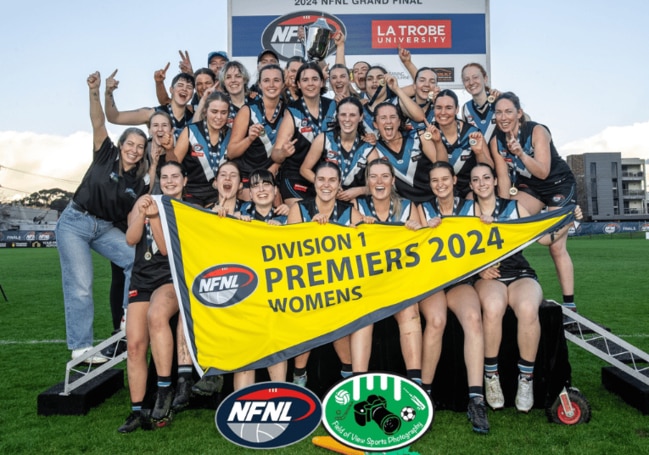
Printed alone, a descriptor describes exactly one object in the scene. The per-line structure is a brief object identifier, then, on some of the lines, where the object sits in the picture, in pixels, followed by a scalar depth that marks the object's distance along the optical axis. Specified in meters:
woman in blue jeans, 4.04
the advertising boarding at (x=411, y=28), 8.28
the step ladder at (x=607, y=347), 3.35
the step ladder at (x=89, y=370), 3.35
